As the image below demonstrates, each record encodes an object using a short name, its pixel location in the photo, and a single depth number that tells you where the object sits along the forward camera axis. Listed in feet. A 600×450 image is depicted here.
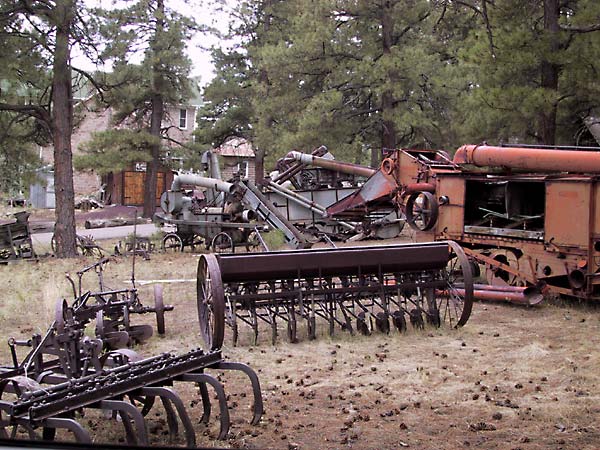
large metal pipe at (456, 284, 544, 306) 29.78
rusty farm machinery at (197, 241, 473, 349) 23.77
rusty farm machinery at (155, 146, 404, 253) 53.72
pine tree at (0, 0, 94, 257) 46.42
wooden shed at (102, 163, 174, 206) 113.29
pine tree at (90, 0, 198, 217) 53.16
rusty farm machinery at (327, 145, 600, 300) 27.99
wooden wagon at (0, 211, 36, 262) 51.47
